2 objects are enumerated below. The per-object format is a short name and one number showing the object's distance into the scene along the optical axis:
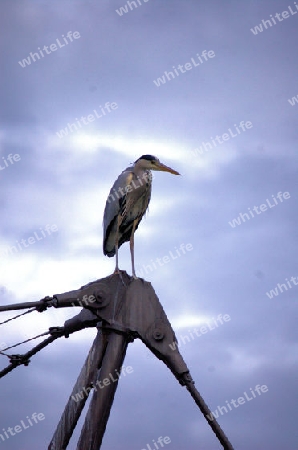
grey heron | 21.31
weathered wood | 18.61
